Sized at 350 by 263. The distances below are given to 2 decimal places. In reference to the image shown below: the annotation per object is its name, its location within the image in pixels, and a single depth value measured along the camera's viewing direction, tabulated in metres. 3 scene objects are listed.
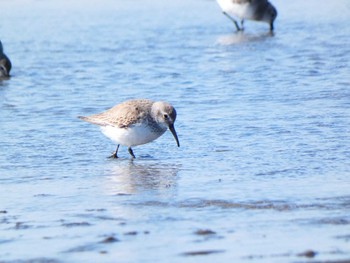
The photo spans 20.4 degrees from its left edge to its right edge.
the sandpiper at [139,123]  9.00
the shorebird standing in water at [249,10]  19.38
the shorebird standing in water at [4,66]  14.88
